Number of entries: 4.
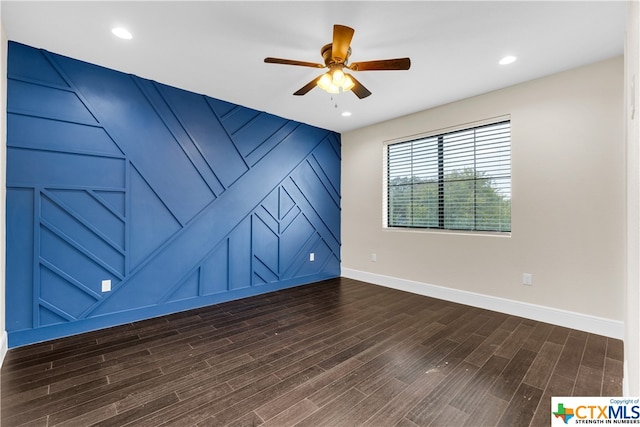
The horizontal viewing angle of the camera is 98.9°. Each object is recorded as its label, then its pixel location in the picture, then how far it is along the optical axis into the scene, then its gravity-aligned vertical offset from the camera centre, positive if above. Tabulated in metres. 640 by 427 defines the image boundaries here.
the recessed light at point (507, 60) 2.59 +1.52
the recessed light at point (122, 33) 2.21 +1.50
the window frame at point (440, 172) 3.25 +0.65
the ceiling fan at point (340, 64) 1.95 +1.19
